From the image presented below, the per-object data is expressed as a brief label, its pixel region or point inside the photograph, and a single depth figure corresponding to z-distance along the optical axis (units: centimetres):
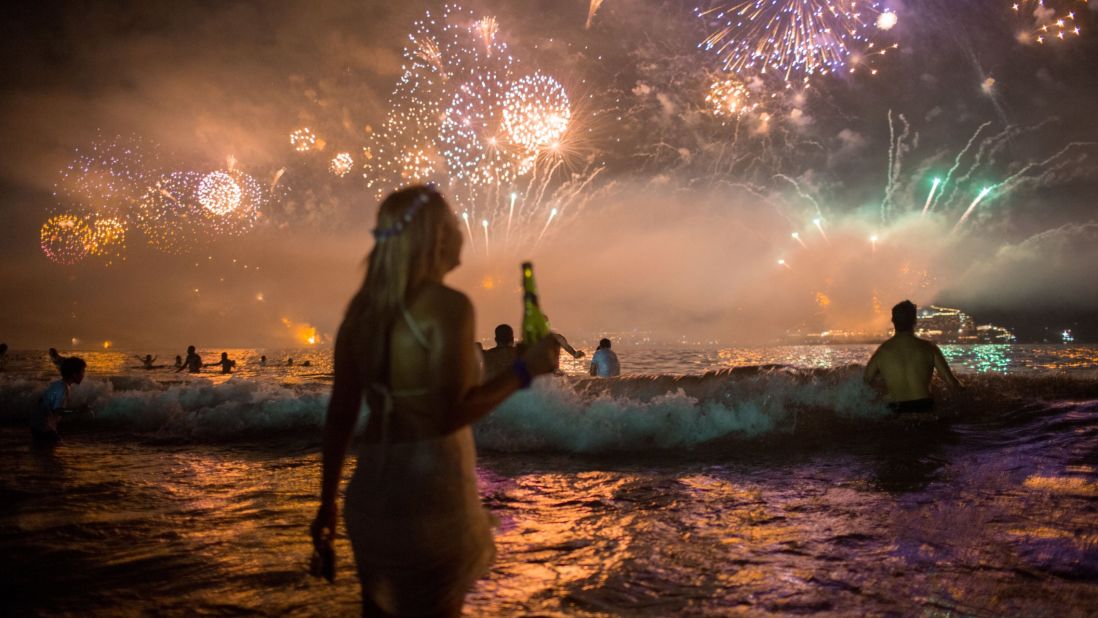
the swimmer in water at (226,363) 3506
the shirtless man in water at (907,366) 906
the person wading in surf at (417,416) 199
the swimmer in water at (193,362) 3503
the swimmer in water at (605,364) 1446
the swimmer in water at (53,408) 952
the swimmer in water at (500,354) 1099
